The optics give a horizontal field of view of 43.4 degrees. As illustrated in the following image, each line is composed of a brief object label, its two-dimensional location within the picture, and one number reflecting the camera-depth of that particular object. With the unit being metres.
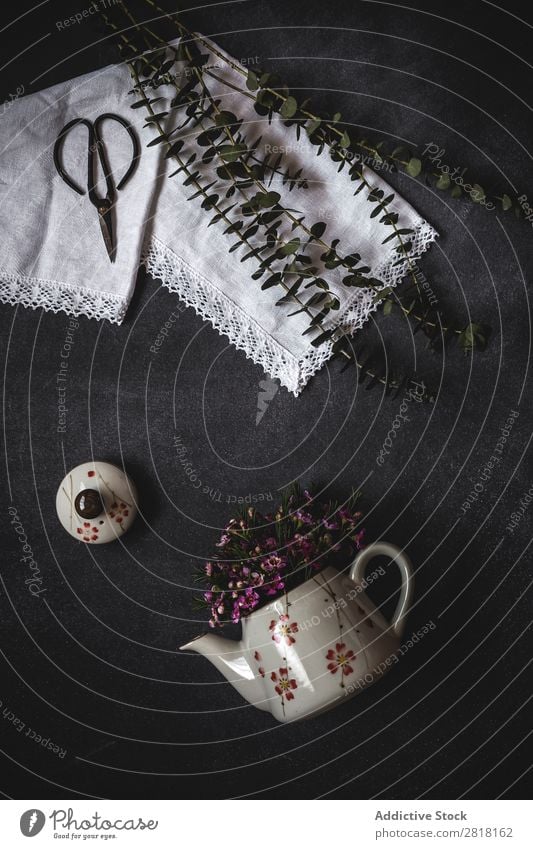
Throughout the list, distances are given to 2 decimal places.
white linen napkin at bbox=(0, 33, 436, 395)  0.83
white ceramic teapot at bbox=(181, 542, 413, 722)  0.71
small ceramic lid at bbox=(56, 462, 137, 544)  0.81
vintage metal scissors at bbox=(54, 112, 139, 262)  0.83
